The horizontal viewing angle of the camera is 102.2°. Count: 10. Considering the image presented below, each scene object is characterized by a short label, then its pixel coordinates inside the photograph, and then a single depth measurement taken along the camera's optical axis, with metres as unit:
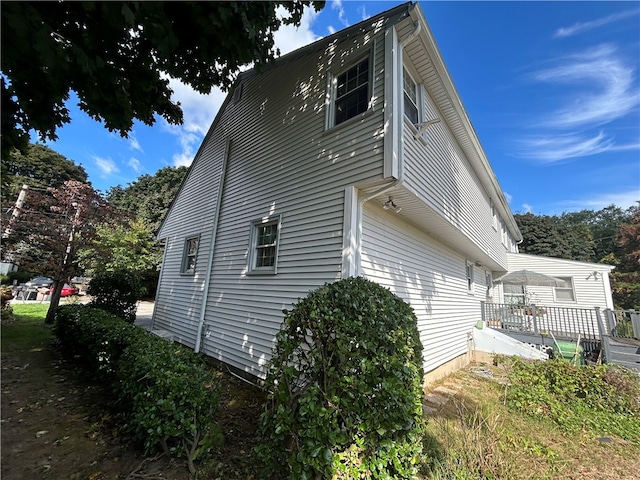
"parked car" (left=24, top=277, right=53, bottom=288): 18.02
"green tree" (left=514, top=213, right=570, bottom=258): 30.19
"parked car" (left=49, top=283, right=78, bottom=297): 16.62
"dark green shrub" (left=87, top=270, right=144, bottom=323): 8.93
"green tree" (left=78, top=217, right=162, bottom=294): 18.54
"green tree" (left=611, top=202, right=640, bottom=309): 23.86
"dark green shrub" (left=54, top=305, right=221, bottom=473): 2.66
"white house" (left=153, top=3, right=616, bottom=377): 4.43
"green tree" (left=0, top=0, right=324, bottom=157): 2.41
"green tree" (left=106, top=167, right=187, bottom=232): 25.06
